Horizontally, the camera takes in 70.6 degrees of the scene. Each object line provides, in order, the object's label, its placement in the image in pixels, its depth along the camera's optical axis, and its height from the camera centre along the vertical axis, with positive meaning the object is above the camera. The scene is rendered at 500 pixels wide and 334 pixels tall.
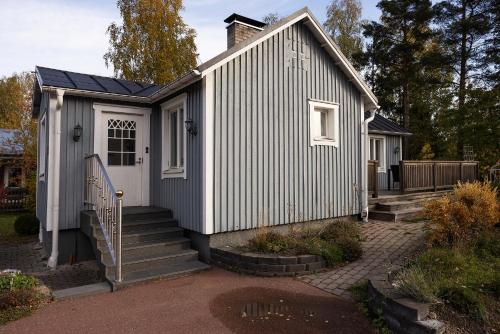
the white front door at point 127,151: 7.81 +0.55
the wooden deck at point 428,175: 10.39 -0.06
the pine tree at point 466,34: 18.14 +7.32
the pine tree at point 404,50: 20.41 +7.46
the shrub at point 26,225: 11.06 -1.55
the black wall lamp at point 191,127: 6.82 +0.93
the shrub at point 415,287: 3.60 -1.22
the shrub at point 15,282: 4.67 -1.45
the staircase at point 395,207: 9.40 -0.97
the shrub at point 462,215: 5.75 -0.71
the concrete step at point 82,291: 4.82 -1.63
